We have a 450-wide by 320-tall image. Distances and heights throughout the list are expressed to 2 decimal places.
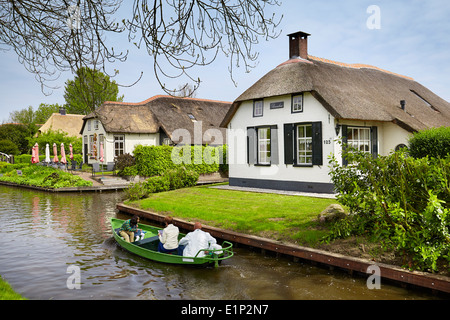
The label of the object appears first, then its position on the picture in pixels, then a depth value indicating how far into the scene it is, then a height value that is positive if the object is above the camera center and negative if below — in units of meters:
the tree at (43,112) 61.59 +7.88
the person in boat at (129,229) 10.44 -2.10
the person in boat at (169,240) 9.48 -2.17
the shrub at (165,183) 17.31 -1.41
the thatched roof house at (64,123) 46.59 +4.48
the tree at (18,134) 45.59 +3.15
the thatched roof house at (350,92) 16.19 +3.01
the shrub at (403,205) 7.14 -1.14
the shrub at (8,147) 43.47 +1.45
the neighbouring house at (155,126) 31.72 +2.72
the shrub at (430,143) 13.34 +0.29
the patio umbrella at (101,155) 27.41 +0.17
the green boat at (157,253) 8.78 -2.44
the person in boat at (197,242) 8.95 -2.13
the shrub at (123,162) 26.92 -0.37
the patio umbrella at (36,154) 28.45 +0.36
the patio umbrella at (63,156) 28.14 +0.12
